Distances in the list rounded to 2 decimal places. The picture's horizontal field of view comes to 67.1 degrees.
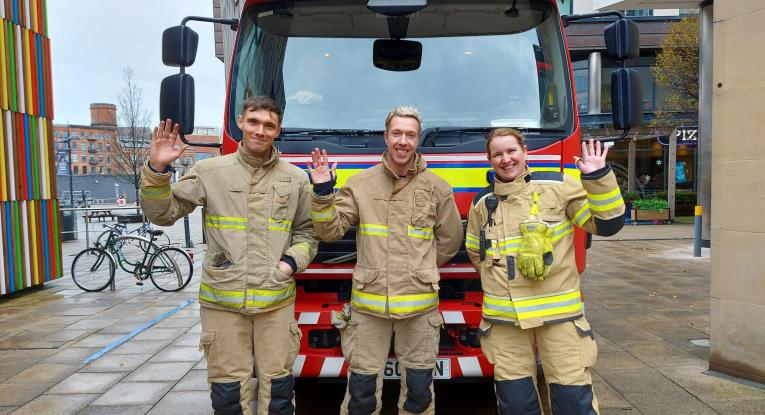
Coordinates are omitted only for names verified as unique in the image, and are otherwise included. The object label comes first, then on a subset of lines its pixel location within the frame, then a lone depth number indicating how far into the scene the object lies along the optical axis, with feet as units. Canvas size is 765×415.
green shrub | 57.82
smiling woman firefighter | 8.75
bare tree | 85.71
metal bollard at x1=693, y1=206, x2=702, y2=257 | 35.35
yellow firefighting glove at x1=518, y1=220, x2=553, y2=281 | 8.66
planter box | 57.67
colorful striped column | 24.34
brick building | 263.29
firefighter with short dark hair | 9.43
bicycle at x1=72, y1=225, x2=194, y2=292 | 26.35
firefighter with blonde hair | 9.59
